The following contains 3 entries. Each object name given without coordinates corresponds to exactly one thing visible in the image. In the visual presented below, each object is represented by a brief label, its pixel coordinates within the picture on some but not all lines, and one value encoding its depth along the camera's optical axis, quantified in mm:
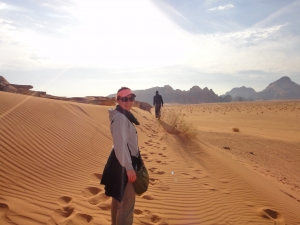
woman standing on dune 2471
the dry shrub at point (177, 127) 10830
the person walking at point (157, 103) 15102
